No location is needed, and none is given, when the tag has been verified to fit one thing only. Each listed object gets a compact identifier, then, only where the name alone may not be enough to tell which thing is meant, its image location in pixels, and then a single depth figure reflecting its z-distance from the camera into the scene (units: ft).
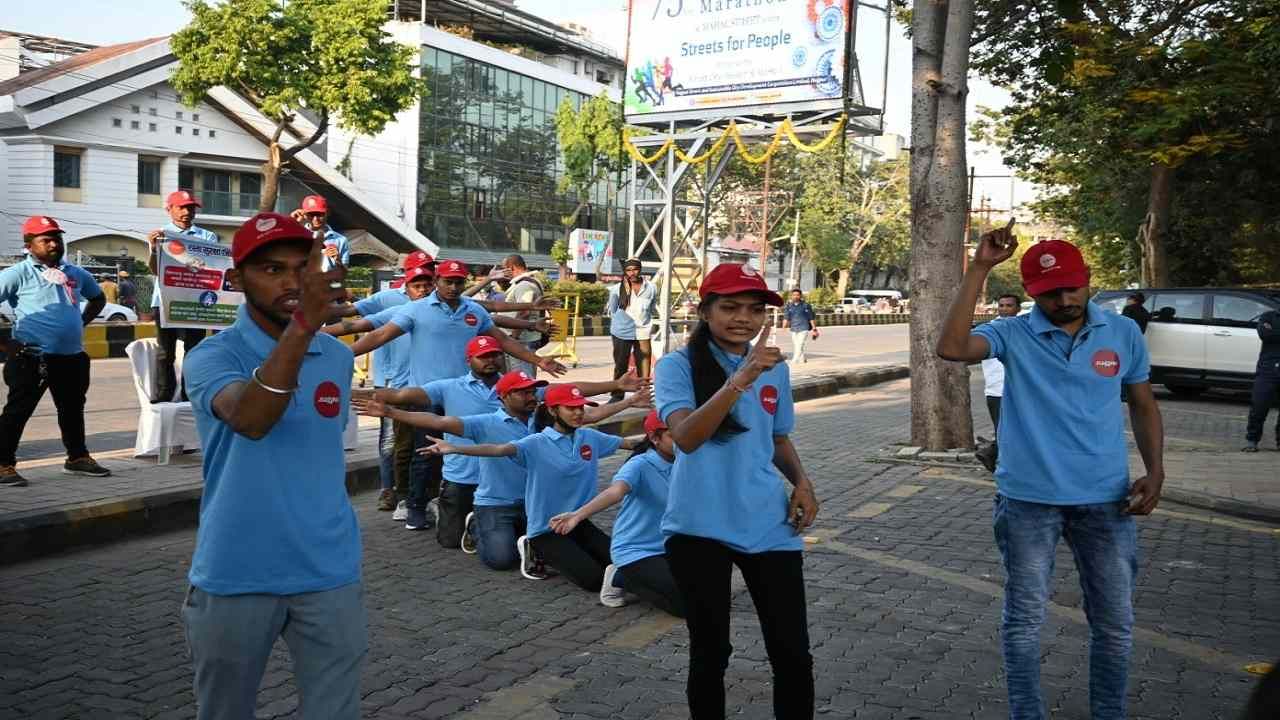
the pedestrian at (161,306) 27.99
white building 114.93
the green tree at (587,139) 194.49
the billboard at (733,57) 61.82
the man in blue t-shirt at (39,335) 26.43
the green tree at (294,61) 111.86
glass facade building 185.06
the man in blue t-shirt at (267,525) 9.41
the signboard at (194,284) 28.07
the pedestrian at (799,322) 81.15
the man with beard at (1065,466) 13.47
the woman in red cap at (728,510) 11.82
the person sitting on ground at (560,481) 21.36
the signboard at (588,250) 152.35
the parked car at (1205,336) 62.03
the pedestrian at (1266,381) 41.98
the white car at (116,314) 81.00
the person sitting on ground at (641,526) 19.45
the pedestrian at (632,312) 52.54
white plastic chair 29.91
